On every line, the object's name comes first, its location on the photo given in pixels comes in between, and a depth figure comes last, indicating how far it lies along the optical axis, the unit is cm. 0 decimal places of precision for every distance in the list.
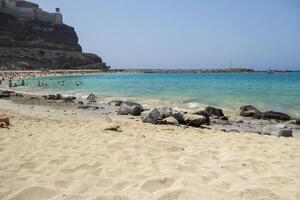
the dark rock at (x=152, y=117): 1070
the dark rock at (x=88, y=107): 1614
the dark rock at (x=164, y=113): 1136
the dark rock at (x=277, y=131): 941
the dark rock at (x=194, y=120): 1067
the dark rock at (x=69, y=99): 2027
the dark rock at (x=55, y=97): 2148
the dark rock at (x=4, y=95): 2163
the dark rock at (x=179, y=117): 1083
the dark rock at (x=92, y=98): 2129
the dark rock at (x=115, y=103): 1852
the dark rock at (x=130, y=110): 1395
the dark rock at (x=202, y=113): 1266
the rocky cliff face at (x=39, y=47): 10019
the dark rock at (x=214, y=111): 1422
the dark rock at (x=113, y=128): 815
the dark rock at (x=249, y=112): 1442
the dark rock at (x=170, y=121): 1045
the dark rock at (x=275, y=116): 1391
